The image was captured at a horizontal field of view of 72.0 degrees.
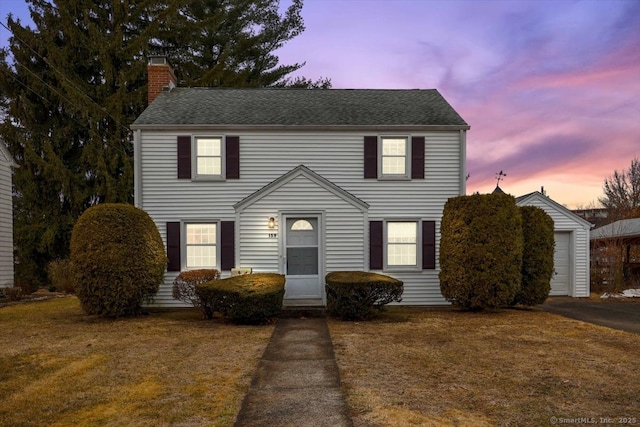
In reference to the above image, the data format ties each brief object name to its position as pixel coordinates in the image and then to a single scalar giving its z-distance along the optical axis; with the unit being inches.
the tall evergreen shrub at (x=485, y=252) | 440.1
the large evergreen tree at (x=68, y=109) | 840.9
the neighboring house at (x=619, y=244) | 700.6
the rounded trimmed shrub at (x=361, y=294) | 411.5
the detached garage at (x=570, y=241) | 612.1
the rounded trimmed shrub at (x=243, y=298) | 392.8
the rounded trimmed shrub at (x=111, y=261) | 404.2
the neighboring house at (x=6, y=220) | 645.9
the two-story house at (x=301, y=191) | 513.0
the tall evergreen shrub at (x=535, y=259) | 473.1
